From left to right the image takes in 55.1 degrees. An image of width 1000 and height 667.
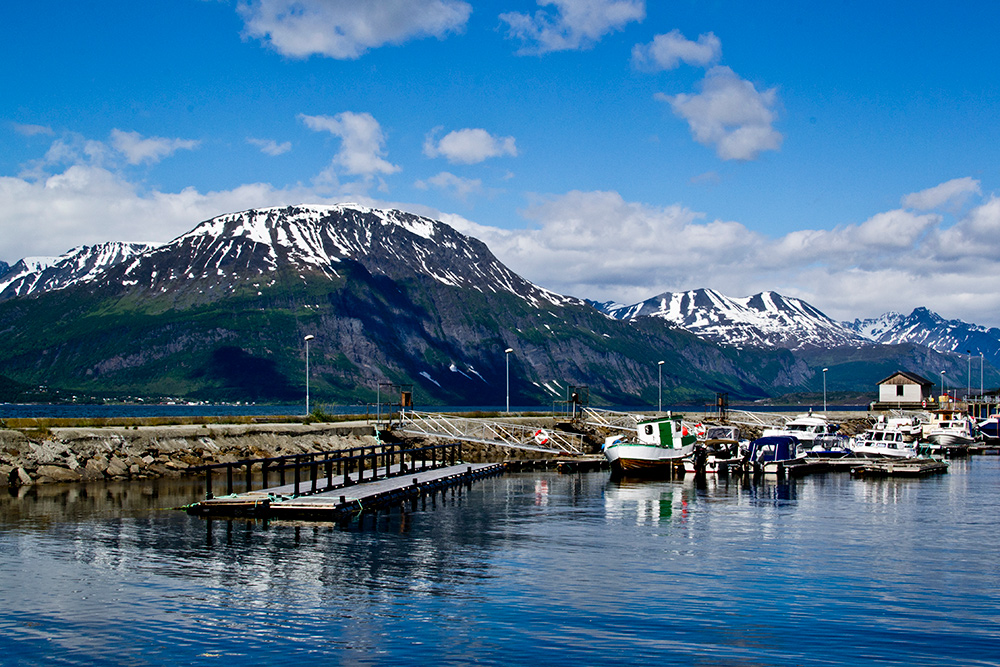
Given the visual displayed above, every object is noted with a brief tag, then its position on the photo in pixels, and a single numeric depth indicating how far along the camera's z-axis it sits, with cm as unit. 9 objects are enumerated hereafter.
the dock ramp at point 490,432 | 10300
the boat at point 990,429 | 16188
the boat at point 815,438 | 10162
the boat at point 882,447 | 10412
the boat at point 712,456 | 8744
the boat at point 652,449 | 8562
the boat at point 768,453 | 8981
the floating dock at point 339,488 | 4859
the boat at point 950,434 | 13625
